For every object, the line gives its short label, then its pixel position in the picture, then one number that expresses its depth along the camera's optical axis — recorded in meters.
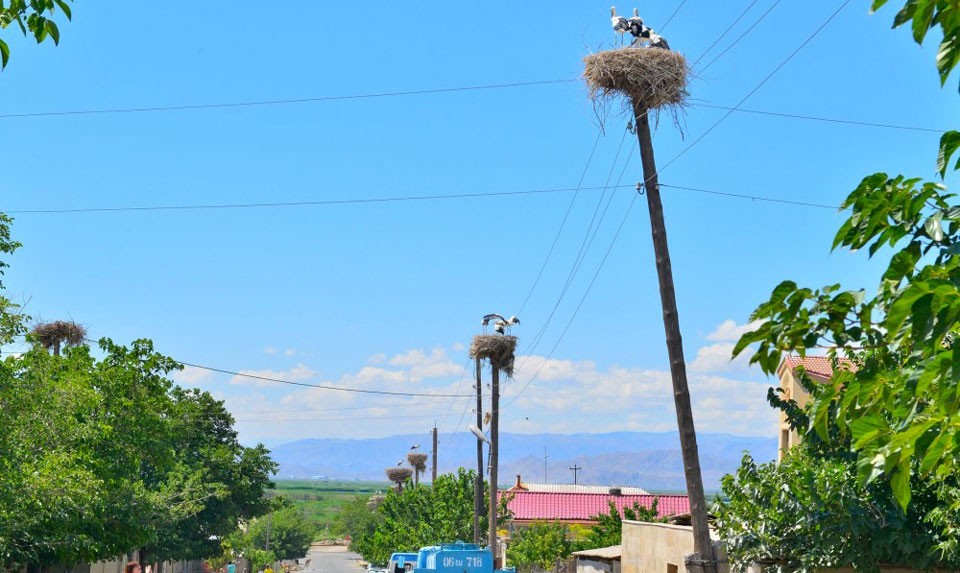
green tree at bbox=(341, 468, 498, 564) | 51.16
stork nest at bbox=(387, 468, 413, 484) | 102.25
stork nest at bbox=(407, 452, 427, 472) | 89.38
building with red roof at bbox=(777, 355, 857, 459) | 38.38
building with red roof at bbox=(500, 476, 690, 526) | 68.00
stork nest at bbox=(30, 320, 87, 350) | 43.34
